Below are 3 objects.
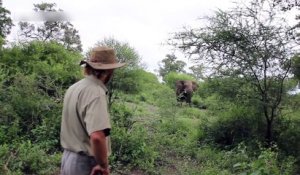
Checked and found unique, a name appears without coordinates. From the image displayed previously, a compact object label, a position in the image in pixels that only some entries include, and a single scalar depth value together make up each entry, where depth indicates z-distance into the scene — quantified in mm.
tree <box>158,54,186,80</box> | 43481
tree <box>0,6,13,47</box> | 31950
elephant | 22719
